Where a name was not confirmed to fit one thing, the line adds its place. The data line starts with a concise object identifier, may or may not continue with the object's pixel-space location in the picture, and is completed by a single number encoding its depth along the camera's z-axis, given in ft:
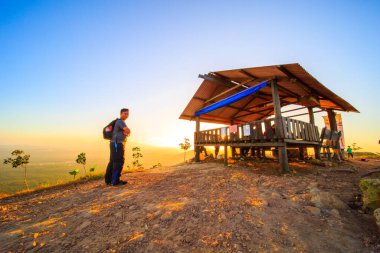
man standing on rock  15.83
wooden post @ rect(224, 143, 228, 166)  28.10
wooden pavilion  23.17
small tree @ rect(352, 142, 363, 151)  75.43
